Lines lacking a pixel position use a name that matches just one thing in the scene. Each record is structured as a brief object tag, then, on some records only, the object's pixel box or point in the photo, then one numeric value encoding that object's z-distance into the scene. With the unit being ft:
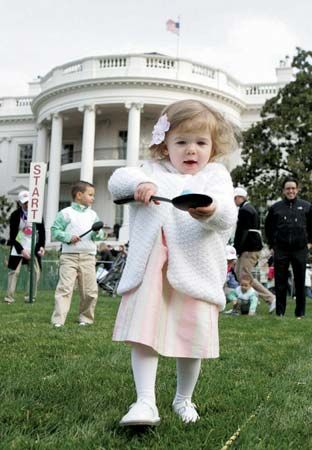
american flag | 115.65
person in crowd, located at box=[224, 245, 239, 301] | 30.71
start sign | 32.50
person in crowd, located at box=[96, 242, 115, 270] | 57.06
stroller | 47.50
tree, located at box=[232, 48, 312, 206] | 75.72
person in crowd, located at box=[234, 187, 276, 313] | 29.99
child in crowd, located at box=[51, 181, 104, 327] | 21.54
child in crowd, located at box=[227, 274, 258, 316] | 30.17
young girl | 8.02
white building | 107.04
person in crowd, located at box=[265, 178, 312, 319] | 28.07
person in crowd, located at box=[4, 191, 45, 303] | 33.81
